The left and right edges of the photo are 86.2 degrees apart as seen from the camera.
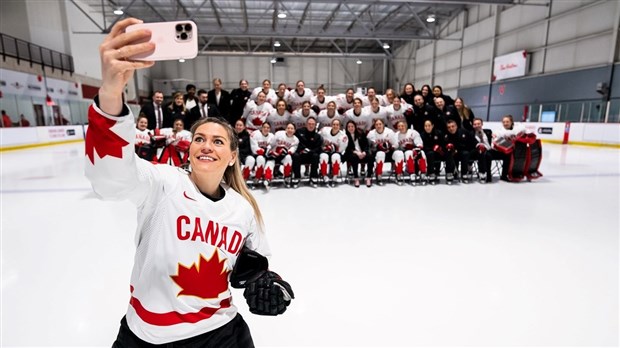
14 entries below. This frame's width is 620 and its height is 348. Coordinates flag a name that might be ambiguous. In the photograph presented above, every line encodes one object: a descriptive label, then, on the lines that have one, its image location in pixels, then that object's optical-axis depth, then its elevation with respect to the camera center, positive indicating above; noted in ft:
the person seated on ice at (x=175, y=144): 16.44 -1.17
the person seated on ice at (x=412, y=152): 17.63 -1.70
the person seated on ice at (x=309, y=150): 17.43 -1.60
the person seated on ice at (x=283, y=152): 16.76 -1.66
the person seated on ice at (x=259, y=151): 16.76 -1.55
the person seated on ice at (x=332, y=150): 17.46 -1.63
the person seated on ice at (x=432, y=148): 17.81 -1.54
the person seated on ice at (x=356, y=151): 17.73 -1.68
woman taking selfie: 2.81 -1.15
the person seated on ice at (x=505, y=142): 17.89 -1.23
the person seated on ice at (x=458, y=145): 17.93 -1.37
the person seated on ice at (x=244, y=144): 16.69 -1.20
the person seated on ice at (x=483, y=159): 17.76 -2.08
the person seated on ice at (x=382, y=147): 17.80 -1.47
